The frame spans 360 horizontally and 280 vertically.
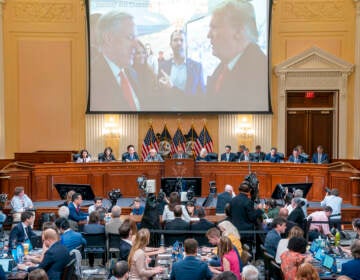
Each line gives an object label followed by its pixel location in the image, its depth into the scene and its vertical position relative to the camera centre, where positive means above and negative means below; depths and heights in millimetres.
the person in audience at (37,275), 5605 -1465
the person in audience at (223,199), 12422 -1612
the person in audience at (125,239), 8164 -1660
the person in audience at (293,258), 6867 -1590
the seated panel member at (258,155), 17609 -983
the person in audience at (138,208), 12477 -1825
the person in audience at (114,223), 10312 -1773
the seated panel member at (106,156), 17469 -996
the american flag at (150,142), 20531 -675
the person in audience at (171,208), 11197 -1641
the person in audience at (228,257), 7098 -1633
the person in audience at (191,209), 11509 -1712
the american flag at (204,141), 20500 -634
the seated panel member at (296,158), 17234 -1030
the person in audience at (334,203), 12617 -1729
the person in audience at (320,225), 10469 -1916
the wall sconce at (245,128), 20555 -176
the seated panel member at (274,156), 17422 -984
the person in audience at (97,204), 11753 -1643
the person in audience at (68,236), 8806 -1726
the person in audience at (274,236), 8531 -1649
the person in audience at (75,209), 11617 -1719
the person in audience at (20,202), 12581 -1744
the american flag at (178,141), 20547 -637
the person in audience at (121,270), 6168 -1560
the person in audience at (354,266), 6840 -1682
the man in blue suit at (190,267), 6773 -1683
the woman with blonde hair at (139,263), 7363 -1773
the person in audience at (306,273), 5555 -1430
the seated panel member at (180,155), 17166 -948
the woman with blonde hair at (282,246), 7736 -1695
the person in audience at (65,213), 10605 -1671
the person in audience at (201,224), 10133 -1754
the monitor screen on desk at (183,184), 14463 -1514
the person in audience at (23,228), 9375 -1708
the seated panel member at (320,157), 17728 -1032
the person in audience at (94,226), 10192 -1809
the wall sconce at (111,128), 20609 -186
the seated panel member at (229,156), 17719 -1006
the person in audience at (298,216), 10492 -1671
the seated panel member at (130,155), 17391 -963
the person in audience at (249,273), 6160 -1588
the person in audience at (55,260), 7316 -1730
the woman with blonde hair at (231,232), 8141 -1554
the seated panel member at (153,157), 17375 -1022
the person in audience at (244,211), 9914 -1503
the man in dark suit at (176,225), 9898 -1750
